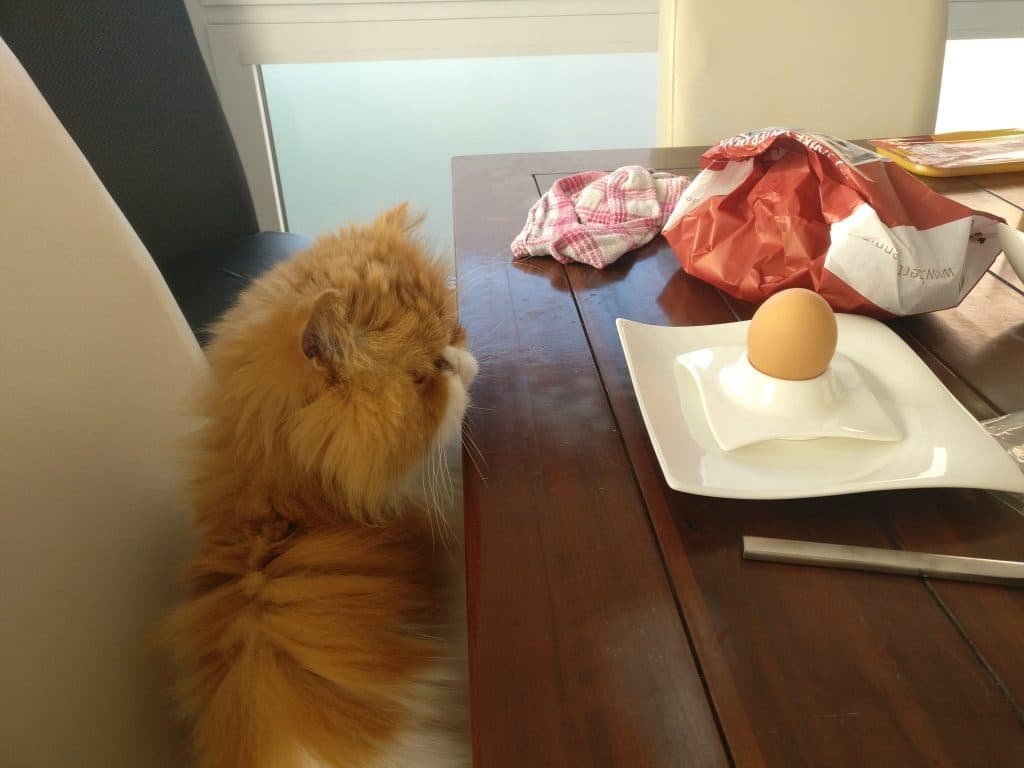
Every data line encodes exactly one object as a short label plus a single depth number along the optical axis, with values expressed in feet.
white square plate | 1.94
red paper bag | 2.69
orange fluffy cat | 2.05
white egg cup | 2.06
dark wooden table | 1.48
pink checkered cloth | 3.43
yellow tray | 3.99
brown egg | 2.06
